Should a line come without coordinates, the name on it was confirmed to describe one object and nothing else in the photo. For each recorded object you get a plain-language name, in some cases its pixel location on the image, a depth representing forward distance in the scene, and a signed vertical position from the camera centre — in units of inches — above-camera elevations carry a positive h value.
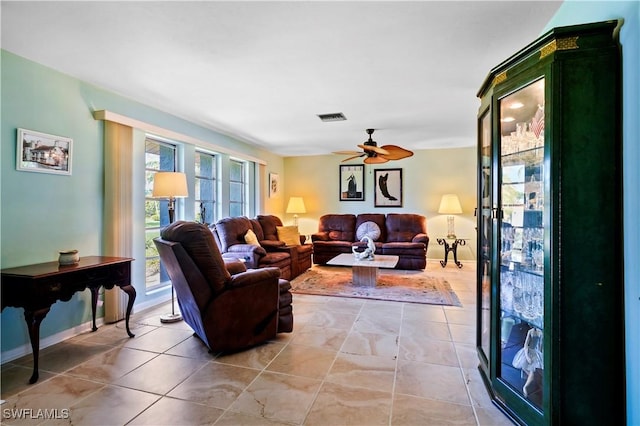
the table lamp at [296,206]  277.3 +7.6
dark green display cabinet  54.6 -2.2
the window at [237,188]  228.5 +20.3
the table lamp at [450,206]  241.6 +6.6
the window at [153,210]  154.3 +2.3
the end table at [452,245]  237.5 -24.3
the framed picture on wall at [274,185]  271.7 +26.8
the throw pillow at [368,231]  248.5 -13.4
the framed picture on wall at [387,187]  269.7 +23.9
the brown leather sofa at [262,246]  175.5 -20.3
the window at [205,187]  189.6 +17.4
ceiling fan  167.9 +34.7
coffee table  177.6 -32.3
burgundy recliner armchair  92.7 -24.1
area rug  158.2 -41.7
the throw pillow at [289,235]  221.8 -14.9
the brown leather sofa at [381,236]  224.8 -17.2
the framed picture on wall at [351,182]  280.1 +29.5
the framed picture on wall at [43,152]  100.3 +21.3
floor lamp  129.0 +11.4
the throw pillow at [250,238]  188.4 -14.9
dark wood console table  84.8 -20.8
